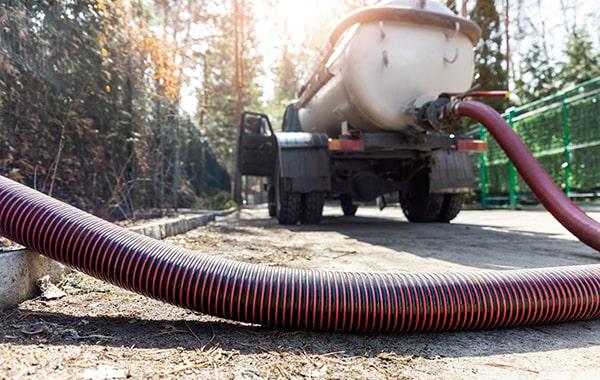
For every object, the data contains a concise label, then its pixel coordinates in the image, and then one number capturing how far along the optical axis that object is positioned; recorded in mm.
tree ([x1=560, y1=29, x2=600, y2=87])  13305
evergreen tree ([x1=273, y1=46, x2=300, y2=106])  19047
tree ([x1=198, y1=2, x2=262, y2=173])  14695
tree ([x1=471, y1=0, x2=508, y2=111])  13781
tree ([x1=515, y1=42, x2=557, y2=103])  14648
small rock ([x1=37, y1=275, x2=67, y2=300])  2068
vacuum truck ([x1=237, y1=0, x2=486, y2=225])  4617
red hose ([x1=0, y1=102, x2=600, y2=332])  1687
